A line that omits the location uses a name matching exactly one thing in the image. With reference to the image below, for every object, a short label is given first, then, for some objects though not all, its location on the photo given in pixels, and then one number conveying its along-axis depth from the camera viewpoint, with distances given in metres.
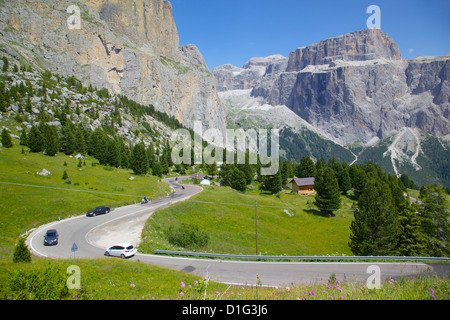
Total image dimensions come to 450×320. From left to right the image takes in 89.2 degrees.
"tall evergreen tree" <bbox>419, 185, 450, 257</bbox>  32.84
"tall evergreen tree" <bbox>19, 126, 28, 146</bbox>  69.25
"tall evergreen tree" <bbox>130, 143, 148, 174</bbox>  76.69
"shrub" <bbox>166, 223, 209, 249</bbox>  28.62
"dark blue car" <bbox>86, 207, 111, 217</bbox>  39.22
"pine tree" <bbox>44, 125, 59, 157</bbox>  67.81
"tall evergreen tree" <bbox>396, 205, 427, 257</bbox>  33.53
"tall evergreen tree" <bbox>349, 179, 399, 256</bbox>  34.47
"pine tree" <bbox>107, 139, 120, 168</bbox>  82.31
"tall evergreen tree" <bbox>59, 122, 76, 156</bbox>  78.91
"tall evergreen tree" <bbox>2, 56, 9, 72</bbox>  108.96
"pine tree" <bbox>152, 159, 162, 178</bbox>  91.31
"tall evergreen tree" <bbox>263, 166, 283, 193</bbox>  86.75
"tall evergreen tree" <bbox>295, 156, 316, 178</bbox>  108.29
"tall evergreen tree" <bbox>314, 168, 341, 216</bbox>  61.91
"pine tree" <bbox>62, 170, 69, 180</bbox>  50.47
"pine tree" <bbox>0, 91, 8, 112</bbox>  81.03
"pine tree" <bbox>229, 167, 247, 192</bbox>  81.50
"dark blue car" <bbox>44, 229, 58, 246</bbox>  26.27
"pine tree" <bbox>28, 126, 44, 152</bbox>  67.12
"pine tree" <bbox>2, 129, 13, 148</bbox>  61.31
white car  23.05
